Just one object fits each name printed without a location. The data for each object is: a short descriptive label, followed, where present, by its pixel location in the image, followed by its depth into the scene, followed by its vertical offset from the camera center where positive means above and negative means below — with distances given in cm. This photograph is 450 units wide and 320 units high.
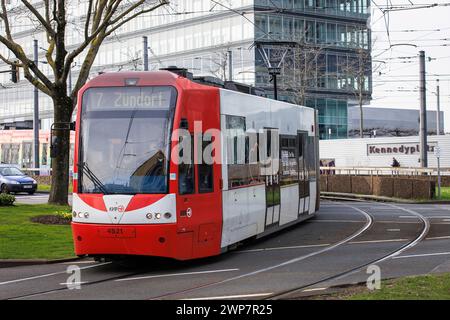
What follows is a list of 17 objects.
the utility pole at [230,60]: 4521 +687
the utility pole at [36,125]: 4190 +284
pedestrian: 5008 +21
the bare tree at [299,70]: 4822 +700
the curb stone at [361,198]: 3431 -156
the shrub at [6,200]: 2602 -97
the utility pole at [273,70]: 3094 +422
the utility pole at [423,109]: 3638 +283
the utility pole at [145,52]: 3720 +605
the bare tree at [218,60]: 6419 +979
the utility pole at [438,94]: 7362 +719
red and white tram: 1289 +4
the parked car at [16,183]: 3768 -57
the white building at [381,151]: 5503 +127
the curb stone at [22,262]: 1448 -178
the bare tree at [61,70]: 2308 +327
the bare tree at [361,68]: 5366 +751
